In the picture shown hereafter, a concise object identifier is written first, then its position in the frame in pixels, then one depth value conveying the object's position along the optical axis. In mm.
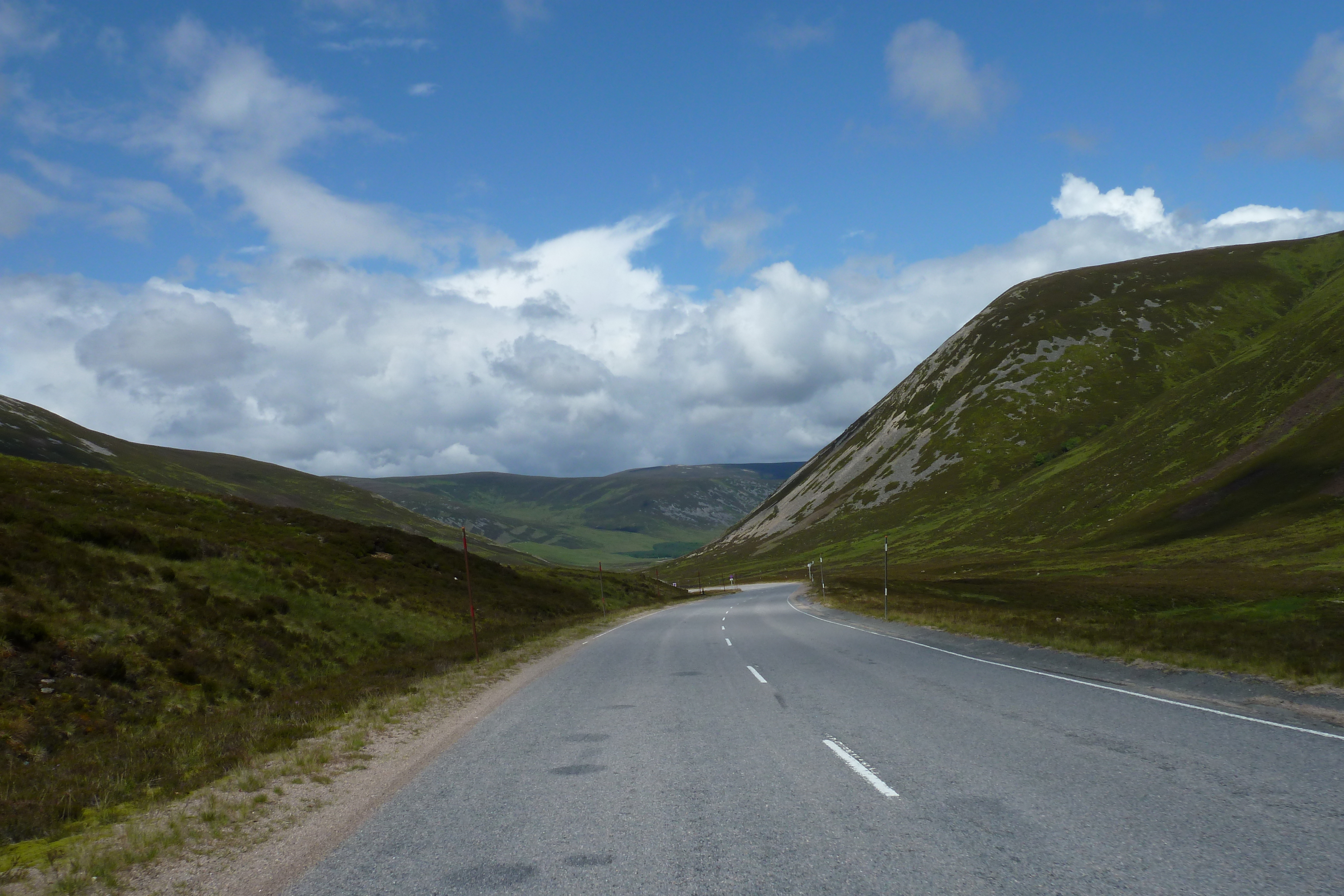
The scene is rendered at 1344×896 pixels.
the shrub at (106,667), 15922
